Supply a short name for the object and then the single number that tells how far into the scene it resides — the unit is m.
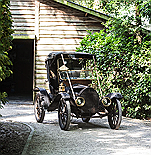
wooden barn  11.92
